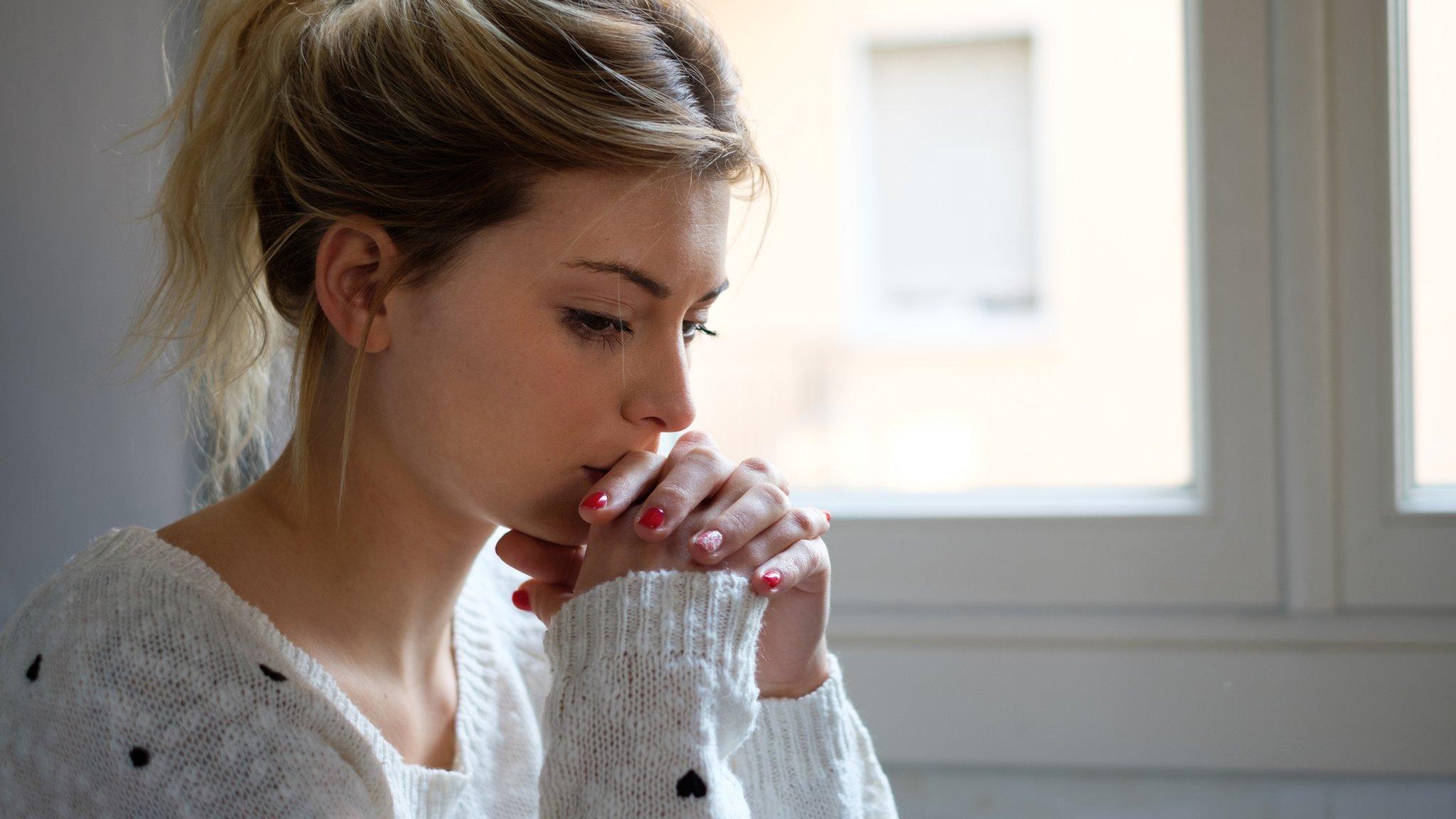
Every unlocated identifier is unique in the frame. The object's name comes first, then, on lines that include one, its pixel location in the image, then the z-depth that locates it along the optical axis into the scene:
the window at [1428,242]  1.08
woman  0.68
